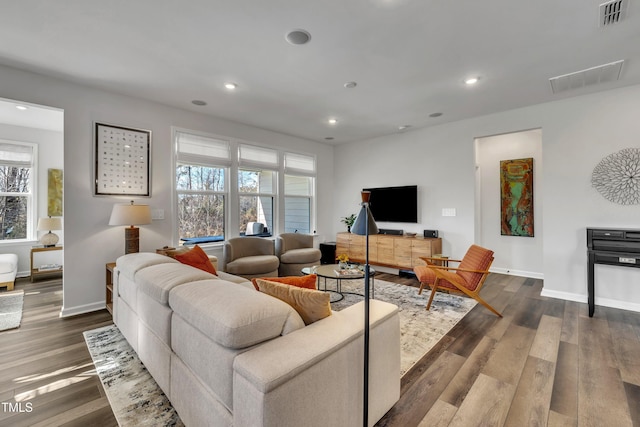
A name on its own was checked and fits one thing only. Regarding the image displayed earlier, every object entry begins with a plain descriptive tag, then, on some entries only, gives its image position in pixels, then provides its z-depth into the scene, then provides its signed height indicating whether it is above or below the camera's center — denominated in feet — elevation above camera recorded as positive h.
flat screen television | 17.94 +0.74
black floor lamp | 4.50 -0.81
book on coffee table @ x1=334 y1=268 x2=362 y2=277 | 11.05 -2.43
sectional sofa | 3.53 -2.17
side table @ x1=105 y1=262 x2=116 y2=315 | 11.05 -2.88
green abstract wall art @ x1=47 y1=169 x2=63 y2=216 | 17.42 +1.33
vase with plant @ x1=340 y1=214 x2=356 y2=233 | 20.21 -0.42
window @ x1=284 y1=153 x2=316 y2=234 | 19.31 +1.64
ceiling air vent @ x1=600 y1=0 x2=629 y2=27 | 6.77 +5.22
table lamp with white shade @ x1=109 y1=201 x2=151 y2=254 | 10.88 -0.18
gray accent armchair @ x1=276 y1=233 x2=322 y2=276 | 15.74 -2.28
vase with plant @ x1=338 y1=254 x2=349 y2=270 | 12.48 -2.20
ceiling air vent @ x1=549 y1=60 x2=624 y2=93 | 9.84 +5.29
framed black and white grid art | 11.53 +2.38
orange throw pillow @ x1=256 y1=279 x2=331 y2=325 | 4.91 -1.57
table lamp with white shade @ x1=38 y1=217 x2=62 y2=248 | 16.37 -0.81
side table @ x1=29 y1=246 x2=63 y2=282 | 15.49 -3.13
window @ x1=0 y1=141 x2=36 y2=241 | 16.20 +1.51
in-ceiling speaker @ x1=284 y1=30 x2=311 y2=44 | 7.80 +5.19
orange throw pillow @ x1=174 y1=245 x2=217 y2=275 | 9.65 -1.61
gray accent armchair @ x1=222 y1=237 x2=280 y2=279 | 13.50 -2.29
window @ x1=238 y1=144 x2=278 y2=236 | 16.71 +1.77
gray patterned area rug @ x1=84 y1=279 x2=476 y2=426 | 5.66 -4.01
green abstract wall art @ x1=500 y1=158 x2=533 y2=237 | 16.71 +1.06
